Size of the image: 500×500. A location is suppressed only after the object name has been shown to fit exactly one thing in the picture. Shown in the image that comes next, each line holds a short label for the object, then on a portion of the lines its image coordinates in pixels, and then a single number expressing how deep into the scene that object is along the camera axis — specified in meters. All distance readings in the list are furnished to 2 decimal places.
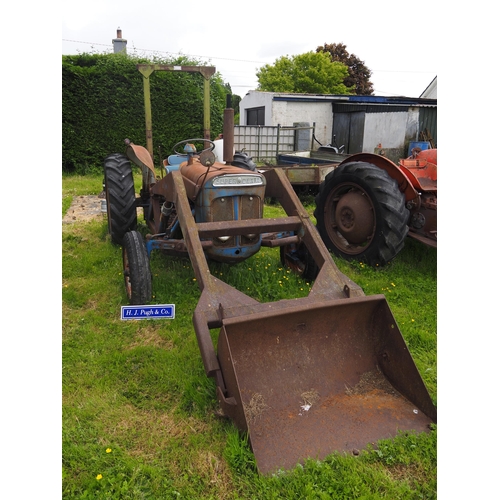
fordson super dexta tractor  2.28
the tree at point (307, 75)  27.69
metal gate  14.12
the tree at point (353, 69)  31.00
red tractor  4.38
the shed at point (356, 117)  15.04
